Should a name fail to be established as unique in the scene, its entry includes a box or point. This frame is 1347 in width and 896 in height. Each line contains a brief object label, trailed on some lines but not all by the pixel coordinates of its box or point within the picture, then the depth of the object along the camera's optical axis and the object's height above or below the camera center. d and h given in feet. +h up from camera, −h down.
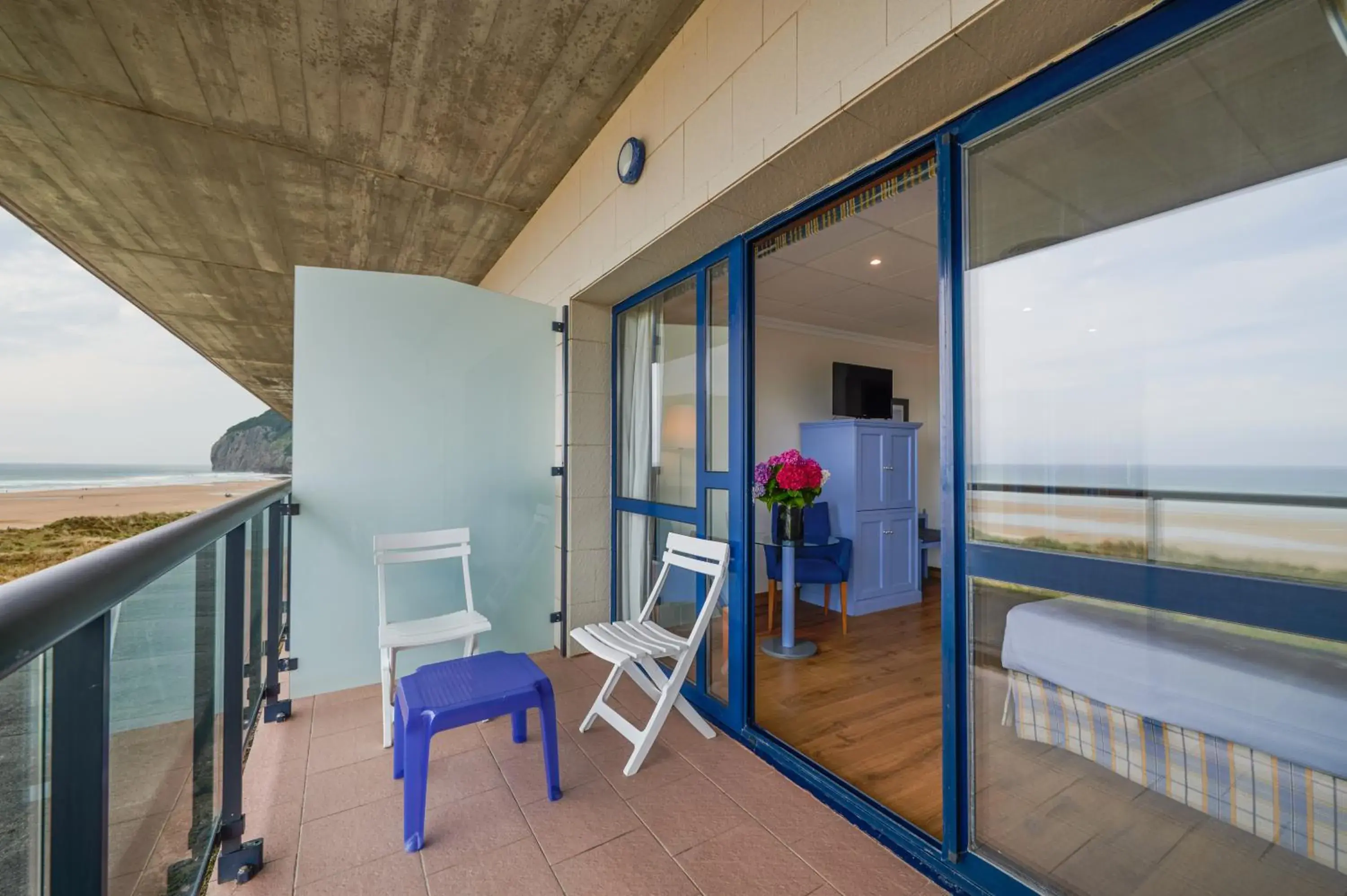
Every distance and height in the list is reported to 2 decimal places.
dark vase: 12.13 -1.51
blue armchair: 13.60 -2.76
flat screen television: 18.25 +2.21
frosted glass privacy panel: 9.46 +0.05
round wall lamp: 8.50 +4.69
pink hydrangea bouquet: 11.72 -0.55
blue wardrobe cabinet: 15.47 -1.40
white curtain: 10.61 +0.31
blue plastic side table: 5.68 -2.73
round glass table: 11.98 -3.59
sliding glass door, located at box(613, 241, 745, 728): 8.38 +0.22
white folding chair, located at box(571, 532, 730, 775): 7.16 -2.64
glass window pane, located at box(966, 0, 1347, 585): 3.27 +1.02
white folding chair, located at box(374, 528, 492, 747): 7.91 -2.63
